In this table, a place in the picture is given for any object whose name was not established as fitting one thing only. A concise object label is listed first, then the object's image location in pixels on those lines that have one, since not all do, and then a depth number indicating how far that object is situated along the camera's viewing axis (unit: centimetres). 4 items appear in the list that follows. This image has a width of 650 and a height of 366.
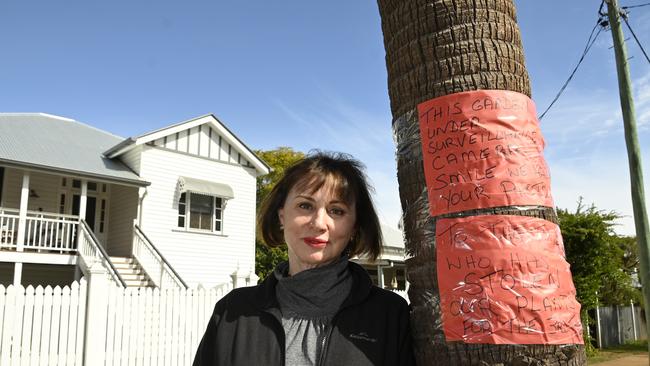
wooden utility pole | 979
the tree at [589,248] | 1648
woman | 188
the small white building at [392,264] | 2494
